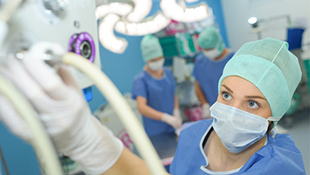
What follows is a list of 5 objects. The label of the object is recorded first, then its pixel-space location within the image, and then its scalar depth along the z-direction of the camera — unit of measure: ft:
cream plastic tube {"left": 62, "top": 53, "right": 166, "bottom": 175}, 1.21
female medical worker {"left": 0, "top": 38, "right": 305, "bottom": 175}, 1.49
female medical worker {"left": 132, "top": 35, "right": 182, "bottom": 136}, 6.10
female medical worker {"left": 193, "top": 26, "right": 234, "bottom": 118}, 3.92
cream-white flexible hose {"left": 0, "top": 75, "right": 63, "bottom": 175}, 1.31
